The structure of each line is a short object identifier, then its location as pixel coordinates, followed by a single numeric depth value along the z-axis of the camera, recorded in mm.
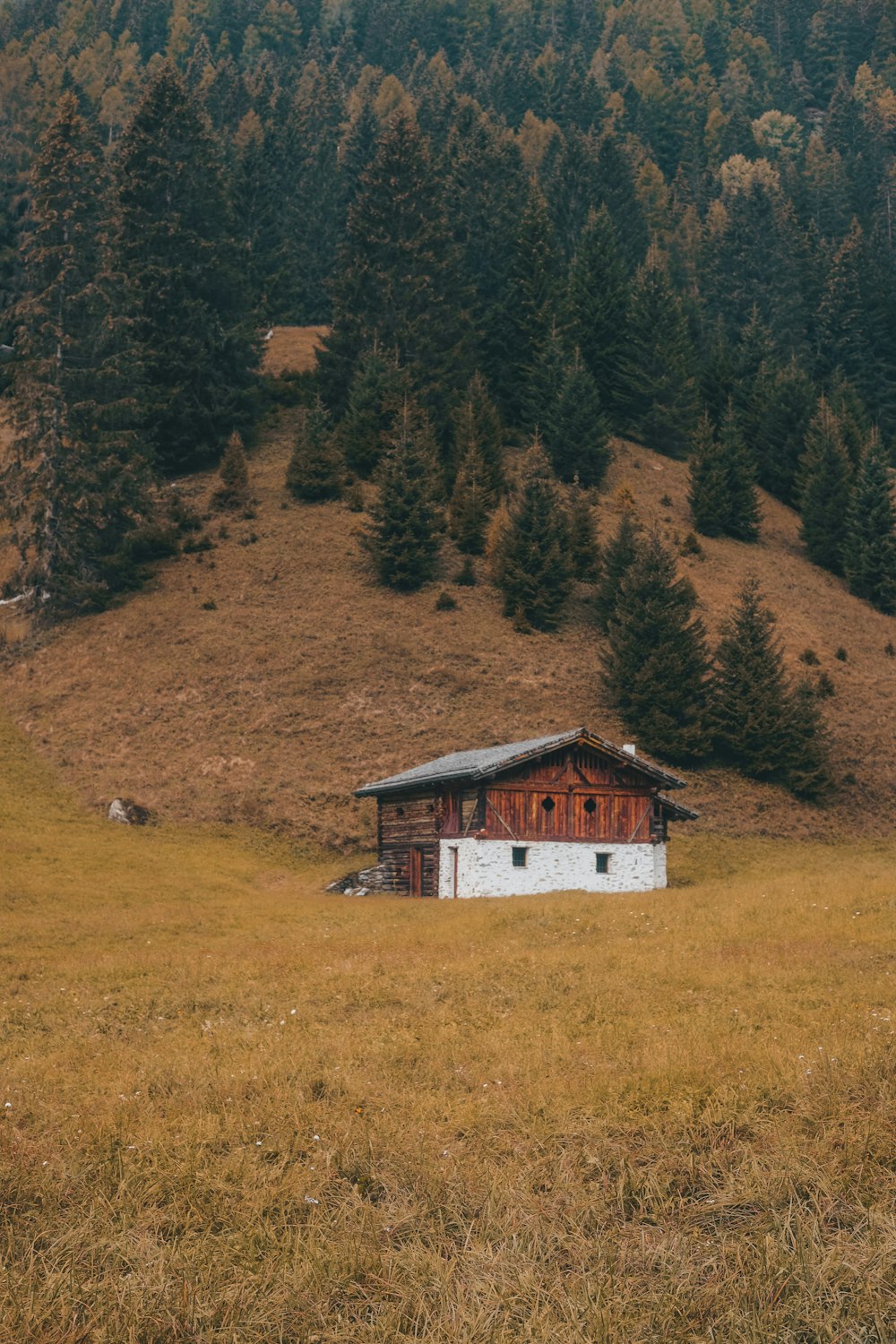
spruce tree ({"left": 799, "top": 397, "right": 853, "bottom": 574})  86688
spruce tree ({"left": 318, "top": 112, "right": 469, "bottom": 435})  88750
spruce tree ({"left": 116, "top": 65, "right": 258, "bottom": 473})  80875
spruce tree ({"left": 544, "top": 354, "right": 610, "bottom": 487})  85375
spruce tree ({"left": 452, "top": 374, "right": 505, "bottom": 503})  80812
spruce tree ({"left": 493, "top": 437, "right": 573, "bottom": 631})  71438
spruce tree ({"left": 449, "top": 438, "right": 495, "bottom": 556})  77812
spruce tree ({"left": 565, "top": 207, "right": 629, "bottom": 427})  95938
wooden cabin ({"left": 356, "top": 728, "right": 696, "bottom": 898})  43031
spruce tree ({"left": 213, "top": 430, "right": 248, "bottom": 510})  79250
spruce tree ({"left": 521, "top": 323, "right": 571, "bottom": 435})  87375
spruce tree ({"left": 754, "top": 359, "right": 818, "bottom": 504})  95438
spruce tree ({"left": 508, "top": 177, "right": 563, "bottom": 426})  91500
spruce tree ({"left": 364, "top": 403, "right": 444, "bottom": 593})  72750
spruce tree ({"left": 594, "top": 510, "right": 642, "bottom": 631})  72375
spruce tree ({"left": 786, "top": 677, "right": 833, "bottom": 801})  60125
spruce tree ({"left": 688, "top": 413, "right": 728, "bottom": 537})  84938
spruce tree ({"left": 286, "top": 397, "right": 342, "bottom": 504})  80312
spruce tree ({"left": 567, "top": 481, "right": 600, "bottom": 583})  75875
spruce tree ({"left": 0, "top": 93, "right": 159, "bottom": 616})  69688
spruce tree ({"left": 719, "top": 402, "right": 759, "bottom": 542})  86250
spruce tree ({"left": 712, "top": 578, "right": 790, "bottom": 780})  61031
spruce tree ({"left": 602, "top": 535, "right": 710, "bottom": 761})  62031
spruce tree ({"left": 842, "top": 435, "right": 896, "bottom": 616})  82312
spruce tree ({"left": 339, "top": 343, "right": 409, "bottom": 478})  82125
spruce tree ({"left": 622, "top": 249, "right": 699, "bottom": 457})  94750
